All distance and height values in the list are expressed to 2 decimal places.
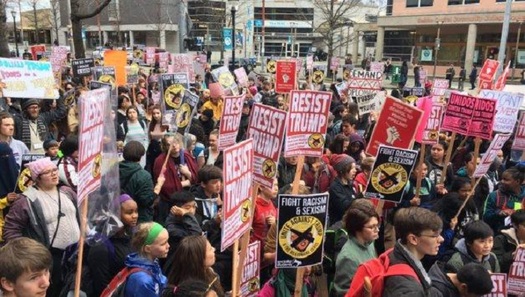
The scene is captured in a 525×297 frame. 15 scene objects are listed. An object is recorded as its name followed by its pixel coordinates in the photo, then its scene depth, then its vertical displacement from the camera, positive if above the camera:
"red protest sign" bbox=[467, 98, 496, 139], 6.78 -0.92
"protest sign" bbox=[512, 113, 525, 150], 7.66 -1.30
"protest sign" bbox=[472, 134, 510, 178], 6.06 -1.29
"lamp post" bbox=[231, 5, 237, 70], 22.19 +0.53
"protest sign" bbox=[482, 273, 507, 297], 3.94 -1.84
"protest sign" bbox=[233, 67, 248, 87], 13.72 -0.83
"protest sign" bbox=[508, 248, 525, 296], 4.34 -1.95
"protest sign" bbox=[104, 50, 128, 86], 12.26 -0.45
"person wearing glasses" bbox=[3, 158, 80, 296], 4.31 -1.52
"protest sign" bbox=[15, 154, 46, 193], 5.21 -1.44
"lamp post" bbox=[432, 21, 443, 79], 42.10 +2.03
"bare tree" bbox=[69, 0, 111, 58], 14.55 +0.57
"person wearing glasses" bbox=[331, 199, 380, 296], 3.95 -1.57
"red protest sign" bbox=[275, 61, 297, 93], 13.00 -0.75
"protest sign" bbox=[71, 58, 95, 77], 12.18 -0.56
